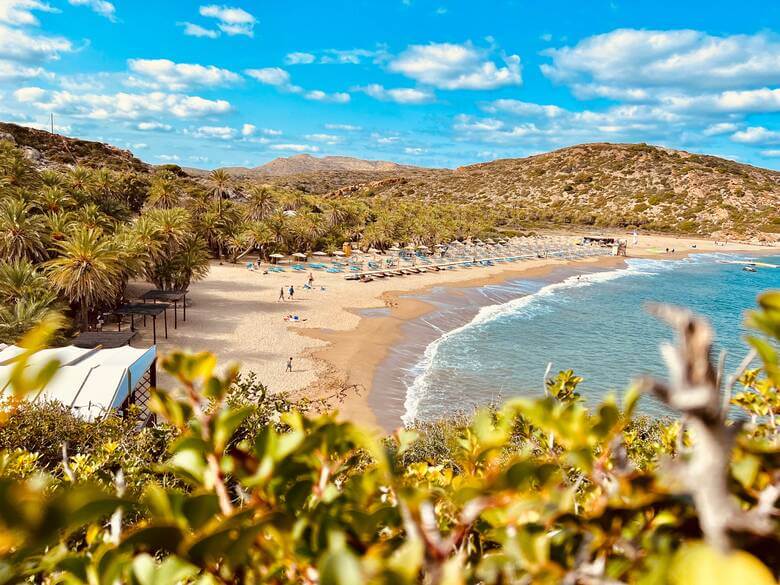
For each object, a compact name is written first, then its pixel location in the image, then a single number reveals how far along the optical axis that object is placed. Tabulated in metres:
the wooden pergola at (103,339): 18.14
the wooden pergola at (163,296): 25.11
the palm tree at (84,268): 20.45
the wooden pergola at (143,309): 22.45
